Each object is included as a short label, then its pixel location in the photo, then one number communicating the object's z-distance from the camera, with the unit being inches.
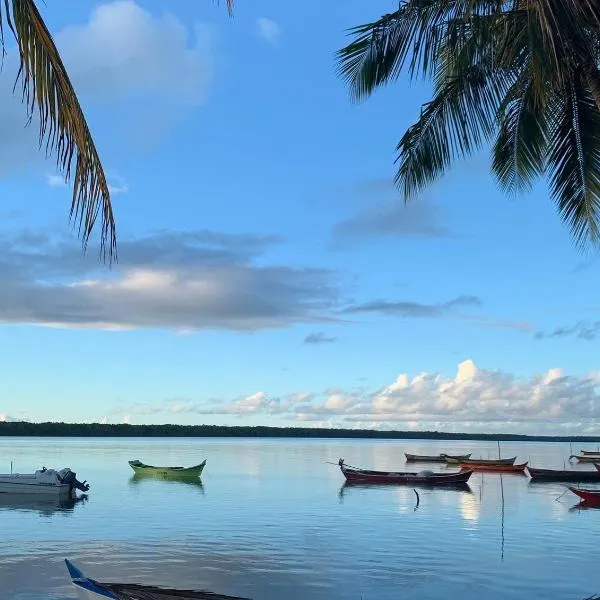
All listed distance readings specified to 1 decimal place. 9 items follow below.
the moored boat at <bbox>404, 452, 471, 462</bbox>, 4197.8
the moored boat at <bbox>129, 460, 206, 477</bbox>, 2807.6
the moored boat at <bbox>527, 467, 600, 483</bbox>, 2635.3
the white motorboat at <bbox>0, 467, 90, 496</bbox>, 1878.7
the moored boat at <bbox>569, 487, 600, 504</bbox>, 1839.3
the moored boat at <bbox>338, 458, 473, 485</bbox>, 2401.6
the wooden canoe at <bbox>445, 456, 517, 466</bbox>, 3292.8
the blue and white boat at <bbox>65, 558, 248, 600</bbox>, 550.3
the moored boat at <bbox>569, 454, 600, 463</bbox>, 4158.5
